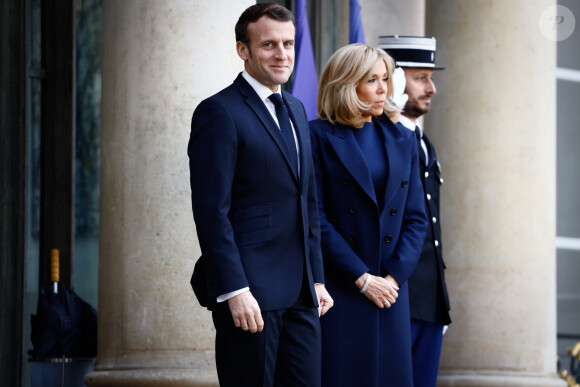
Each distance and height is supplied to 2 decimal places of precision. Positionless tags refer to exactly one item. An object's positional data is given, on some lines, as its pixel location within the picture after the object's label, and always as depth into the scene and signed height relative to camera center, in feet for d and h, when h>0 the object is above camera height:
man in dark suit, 26.02 +0.01
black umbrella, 39.52 -1.87
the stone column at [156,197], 35.81 +0.34
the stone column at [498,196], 49.55 +0.53
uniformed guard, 37.22 -1.01
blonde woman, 32.58 -0.05
